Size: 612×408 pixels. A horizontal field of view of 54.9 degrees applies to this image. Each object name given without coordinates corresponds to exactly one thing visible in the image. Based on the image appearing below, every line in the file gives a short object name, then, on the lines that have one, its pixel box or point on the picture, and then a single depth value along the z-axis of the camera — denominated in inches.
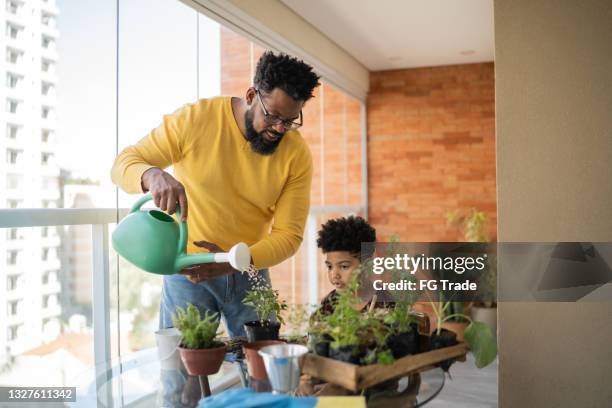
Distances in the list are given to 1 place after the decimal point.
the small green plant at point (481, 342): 51.1
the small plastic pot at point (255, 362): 46.8
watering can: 53.2
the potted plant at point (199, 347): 47.4
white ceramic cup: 52.4
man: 69.2
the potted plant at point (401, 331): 47.7
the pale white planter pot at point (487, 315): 174.4
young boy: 86.7
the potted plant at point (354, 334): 45.4
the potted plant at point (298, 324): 50.0
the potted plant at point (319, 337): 47.0
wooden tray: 44.2
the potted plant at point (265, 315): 54.9
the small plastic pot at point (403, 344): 47.5
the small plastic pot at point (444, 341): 50.9
